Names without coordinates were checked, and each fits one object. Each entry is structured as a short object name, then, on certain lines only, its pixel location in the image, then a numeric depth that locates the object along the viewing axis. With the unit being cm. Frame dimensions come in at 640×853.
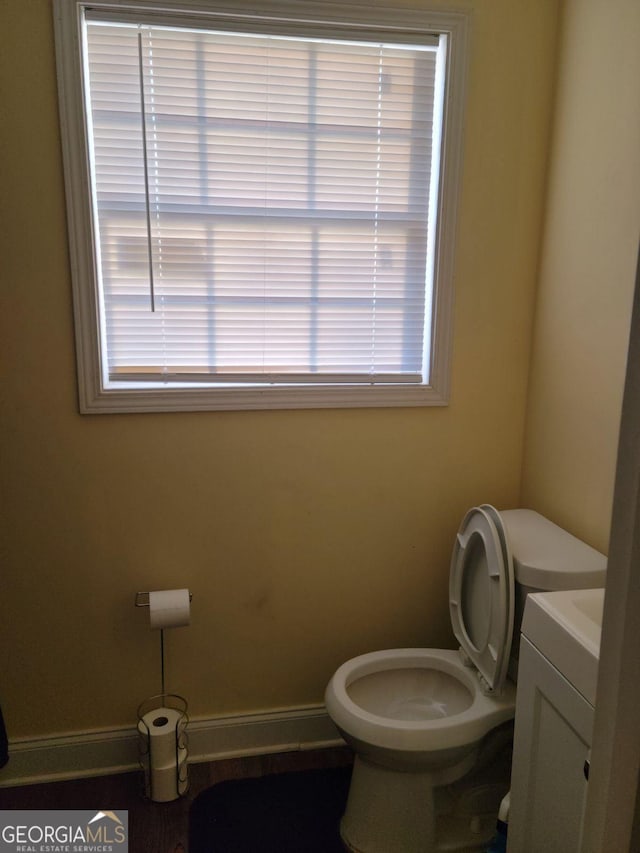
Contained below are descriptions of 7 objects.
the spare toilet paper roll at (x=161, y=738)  192
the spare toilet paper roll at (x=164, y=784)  192
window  179
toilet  165
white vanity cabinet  118
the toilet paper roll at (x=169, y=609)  189
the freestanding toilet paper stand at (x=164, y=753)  192
